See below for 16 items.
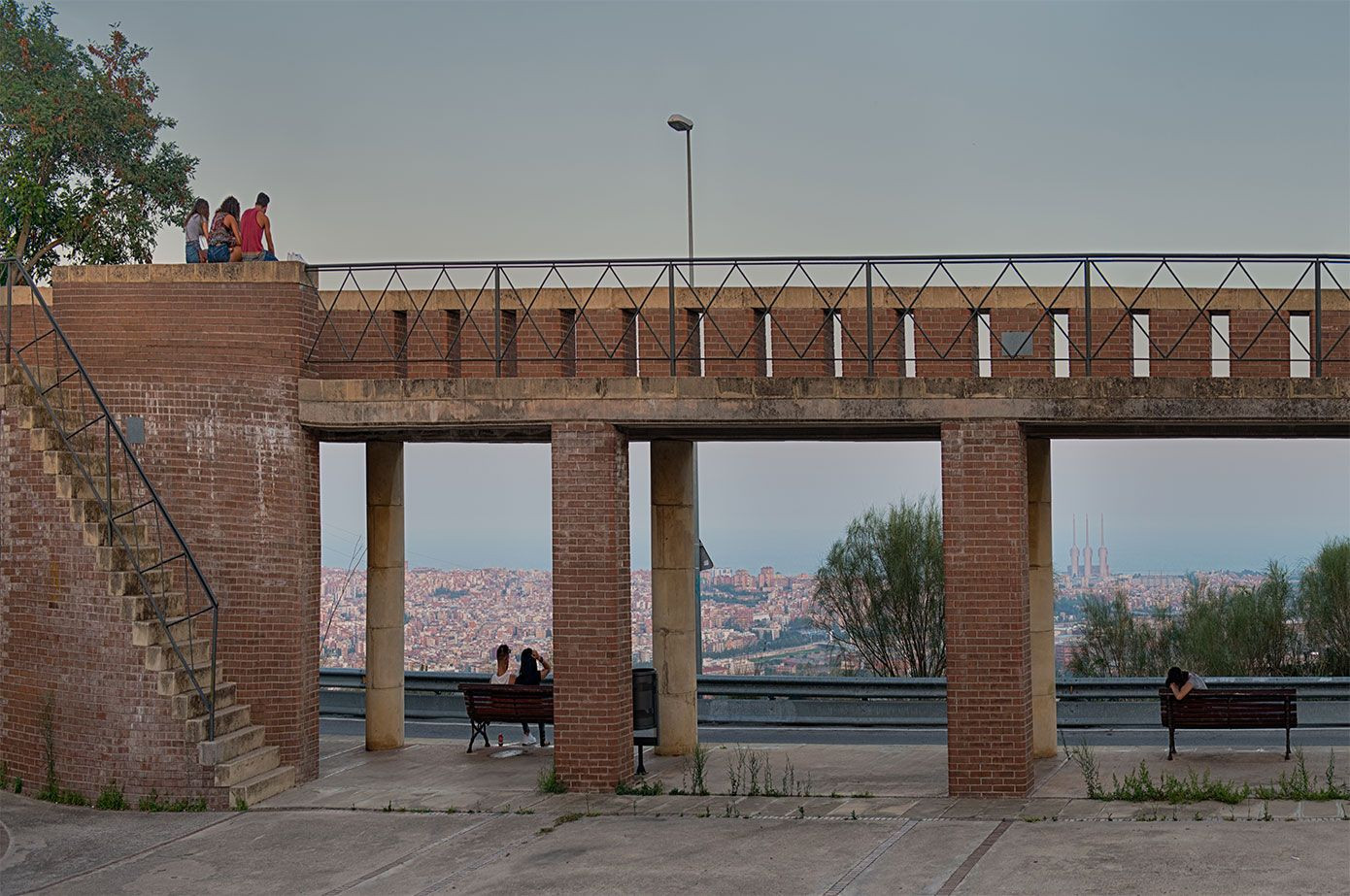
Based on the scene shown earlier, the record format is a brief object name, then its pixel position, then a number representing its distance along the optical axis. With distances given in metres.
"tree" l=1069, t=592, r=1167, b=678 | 31.95
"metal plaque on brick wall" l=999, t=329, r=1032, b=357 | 16.98
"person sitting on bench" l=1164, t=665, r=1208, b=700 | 17.38
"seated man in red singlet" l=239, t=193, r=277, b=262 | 17.73
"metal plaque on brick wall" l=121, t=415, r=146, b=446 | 16.98
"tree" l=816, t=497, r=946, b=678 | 30.81
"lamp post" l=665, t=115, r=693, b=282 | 22.92
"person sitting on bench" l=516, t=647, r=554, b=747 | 19.77
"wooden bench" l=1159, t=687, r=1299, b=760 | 17.25
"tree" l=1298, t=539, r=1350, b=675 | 29.66
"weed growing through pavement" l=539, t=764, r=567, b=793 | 16.59
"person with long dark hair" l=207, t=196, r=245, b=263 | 17.47
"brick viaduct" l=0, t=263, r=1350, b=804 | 16.08
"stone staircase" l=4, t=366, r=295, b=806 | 15.99
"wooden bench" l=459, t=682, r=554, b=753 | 18.95
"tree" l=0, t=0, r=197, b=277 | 27.12
